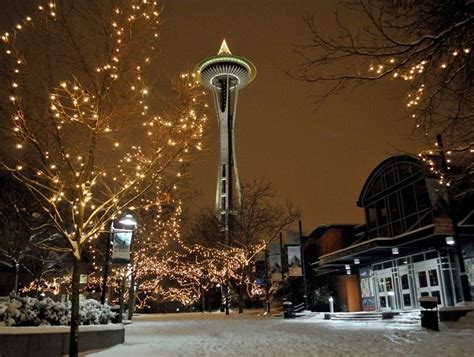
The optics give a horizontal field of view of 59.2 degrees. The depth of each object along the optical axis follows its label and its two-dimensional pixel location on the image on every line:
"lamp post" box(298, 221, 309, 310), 29.50
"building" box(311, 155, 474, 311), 19.75
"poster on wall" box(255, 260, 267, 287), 35.22
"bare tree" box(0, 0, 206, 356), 8.52
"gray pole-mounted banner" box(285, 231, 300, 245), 31.76
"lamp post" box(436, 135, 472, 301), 15.66
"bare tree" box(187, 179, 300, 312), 33.28
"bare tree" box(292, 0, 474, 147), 6.02
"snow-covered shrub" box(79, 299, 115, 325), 11.77
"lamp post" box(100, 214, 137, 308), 13.52
